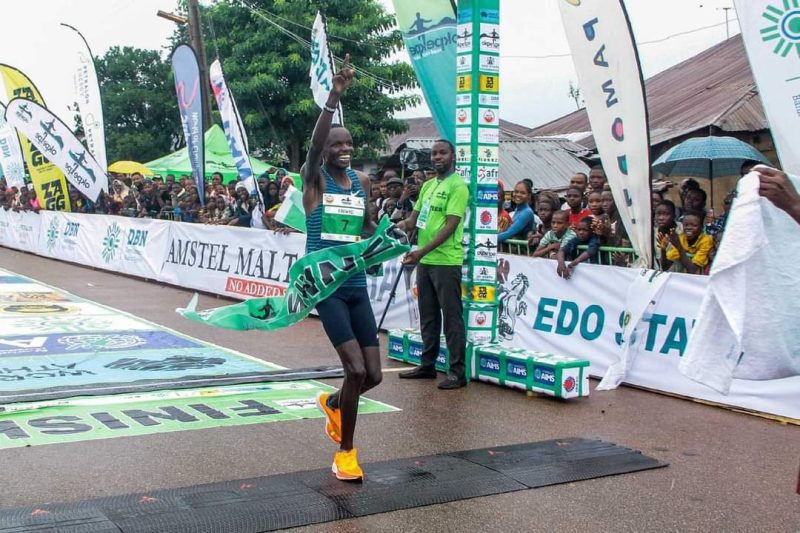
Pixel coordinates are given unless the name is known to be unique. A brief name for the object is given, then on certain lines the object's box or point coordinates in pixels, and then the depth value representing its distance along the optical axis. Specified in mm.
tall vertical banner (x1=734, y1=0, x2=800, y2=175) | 6918
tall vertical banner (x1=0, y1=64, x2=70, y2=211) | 23016
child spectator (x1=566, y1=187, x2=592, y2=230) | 10031
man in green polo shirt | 8148
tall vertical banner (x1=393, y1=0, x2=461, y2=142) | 9148
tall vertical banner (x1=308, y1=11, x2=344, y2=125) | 13232
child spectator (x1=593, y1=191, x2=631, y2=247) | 9266
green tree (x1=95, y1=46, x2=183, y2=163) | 57103
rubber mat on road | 4559
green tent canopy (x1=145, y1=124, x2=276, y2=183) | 29953
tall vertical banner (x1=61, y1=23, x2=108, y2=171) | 21641
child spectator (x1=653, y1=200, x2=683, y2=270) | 8742
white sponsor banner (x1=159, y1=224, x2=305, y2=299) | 13656
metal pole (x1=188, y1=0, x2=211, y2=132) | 23875
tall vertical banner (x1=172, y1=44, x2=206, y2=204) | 17688
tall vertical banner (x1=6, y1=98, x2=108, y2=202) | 21156
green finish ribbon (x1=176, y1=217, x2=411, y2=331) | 5457
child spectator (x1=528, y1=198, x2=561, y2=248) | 10062
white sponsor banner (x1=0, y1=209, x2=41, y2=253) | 23516
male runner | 5359
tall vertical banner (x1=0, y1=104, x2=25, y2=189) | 25500
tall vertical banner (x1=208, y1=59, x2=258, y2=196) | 15289
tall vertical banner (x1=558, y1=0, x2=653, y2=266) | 8211
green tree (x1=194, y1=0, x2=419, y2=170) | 31625
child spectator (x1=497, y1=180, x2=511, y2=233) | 11234
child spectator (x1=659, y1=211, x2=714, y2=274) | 8398
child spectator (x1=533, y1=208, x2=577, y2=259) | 9523
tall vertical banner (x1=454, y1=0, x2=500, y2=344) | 8281
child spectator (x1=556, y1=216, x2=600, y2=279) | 9016
